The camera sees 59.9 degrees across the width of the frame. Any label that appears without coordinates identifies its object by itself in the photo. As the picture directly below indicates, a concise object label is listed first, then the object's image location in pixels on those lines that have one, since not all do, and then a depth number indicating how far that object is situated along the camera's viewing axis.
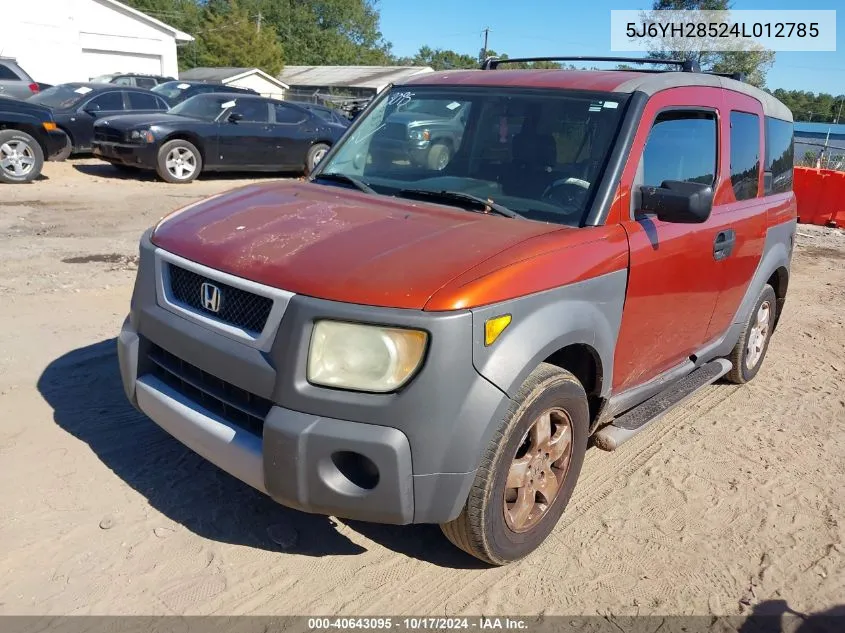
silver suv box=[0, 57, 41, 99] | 15.17
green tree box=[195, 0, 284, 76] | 52.28
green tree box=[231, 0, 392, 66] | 72.81
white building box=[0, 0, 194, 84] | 29.55
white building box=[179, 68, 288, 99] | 38.44
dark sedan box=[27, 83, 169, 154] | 14.59
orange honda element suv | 2.58
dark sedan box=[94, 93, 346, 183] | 12.88
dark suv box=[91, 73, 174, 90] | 22.19
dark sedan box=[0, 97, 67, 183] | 11.66
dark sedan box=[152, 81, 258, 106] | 18.25
